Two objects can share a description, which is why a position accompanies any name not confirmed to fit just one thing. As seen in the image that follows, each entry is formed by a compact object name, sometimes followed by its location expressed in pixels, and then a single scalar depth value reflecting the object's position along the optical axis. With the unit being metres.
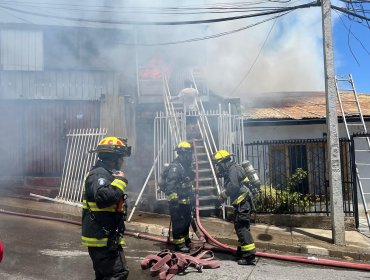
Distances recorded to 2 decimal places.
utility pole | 5.95
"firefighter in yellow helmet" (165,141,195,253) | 5.44
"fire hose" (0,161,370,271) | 4.98
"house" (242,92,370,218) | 8.60
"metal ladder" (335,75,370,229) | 8.86
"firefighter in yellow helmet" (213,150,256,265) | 4.94
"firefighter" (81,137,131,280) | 2.95
